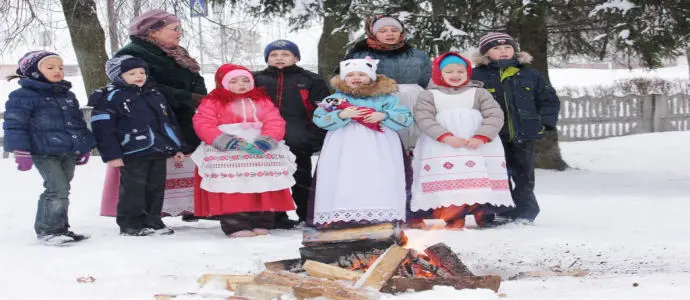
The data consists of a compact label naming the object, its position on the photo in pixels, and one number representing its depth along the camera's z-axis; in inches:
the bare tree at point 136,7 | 494.3
